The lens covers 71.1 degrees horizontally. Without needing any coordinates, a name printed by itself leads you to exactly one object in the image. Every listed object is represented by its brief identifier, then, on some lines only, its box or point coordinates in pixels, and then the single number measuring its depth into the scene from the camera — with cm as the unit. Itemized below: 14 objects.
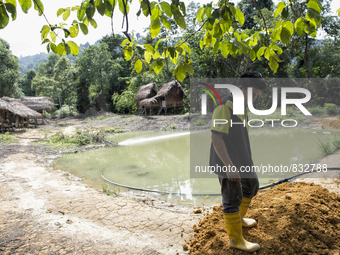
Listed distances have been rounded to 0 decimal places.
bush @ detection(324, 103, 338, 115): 1445
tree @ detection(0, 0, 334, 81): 152
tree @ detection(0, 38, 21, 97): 2077
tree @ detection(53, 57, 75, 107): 2786
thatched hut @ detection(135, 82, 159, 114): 2247
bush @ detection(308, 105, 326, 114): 1486
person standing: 208
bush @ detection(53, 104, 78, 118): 2644
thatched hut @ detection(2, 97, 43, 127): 1554
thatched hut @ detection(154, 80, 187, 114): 2120
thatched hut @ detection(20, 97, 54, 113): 2248
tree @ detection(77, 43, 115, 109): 2578
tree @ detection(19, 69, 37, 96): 3898
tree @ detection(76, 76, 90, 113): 2706
